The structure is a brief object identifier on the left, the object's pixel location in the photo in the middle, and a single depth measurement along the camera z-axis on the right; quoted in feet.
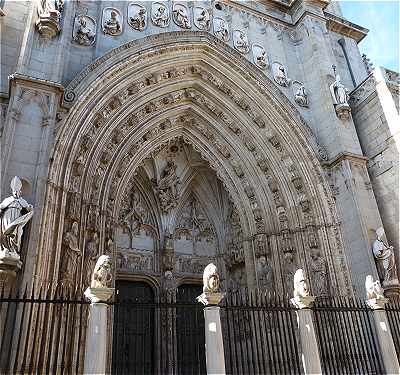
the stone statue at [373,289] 24.76
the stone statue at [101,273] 18.30
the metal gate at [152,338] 31.48
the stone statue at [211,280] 19.80
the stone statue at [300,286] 22.06
